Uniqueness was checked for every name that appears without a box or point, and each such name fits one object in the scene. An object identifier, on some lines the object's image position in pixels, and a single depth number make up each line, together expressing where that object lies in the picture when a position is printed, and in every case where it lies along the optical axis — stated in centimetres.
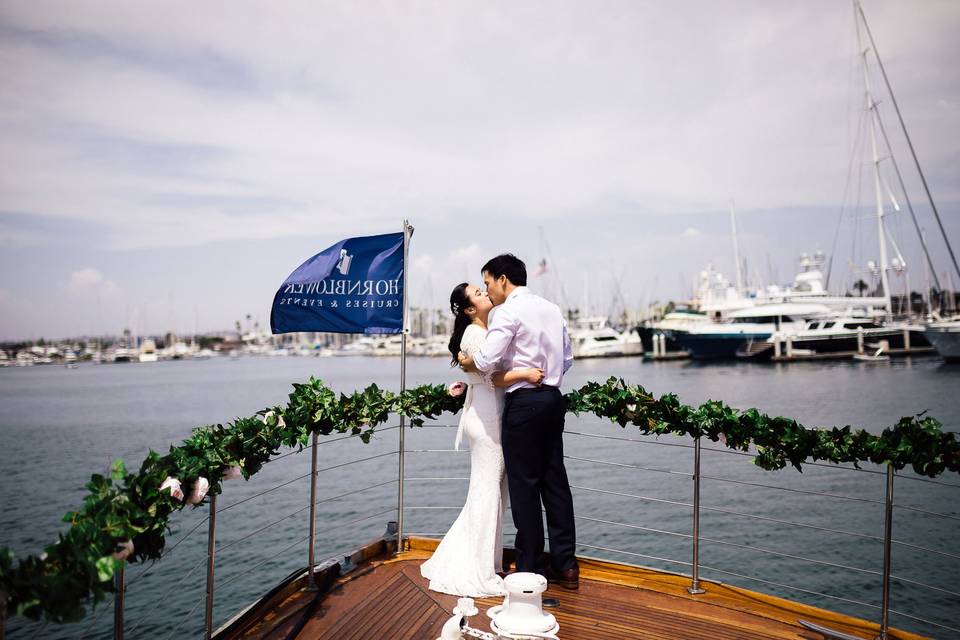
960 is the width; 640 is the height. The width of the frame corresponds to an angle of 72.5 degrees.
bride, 436
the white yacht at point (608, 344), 7712
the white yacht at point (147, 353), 14300
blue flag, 516
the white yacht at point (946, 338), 4522
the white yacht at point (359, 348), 15577
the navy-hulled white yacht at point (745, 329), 5900
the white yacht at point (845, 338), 5544
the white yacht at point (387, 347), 13176
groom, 420
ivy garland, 226
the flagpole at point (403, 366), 521
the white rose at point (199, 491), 312
